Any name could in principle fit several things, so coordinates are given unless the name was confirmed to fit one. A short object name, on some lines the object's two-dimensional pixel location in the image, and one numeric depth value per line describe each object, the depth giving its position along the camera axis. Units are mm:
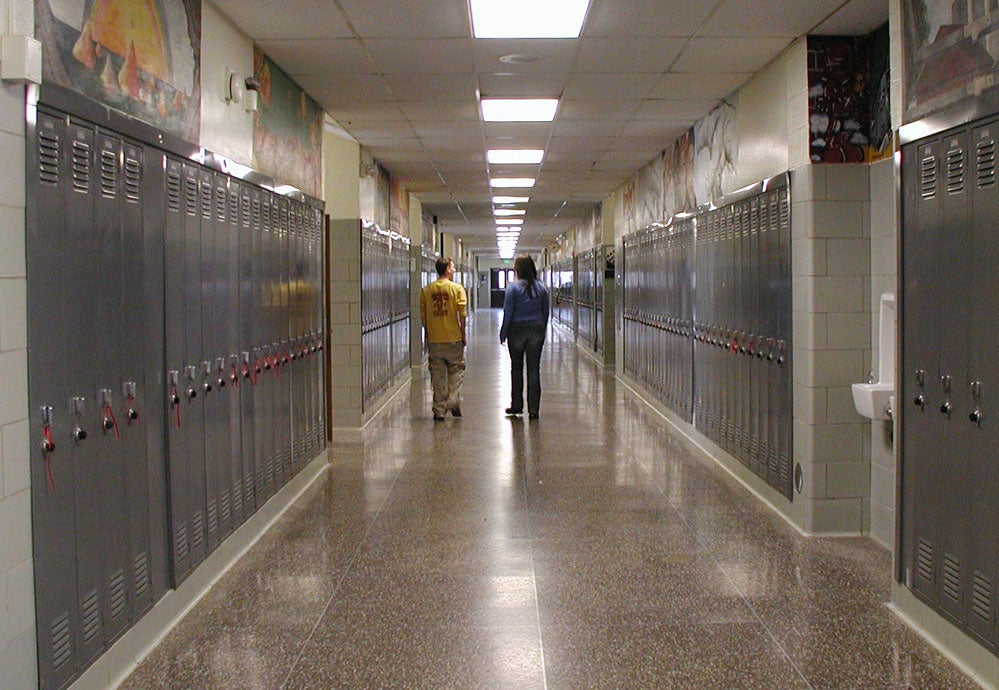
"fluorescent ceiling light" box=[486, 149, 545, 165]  9227
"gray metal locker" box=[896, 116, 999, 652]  2873
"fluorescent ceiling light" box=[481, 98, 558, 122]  6766
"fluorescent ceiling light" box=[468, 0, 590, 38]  4496
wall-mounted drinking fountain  4355
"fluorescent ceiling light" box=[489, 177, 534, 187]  11594
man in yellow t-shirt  8422
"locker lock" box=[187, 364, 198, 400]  3667
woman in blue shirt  8688
